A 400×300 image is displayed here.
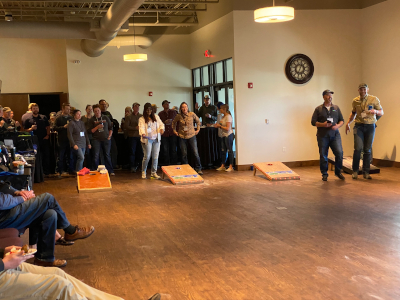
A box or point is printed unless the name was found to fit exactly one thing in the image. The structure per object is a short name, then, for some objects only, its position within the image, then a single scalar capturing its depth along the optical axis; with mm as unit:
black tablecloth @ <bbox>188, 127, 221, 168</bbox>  10414
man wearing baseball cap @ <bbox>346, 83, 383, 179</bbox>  8023
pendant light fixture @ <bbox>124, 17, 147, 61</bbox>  11508
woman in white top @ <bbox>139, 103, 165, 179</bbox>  8781
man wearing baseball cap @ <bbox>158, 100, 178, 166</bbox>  10211
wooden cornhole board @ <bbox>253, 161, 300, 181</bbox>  8400
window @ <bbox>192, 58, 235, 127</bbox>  11099
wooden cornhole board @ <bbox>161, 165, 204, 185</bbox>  8328
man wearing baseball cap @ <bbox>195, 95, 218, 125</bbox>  10795
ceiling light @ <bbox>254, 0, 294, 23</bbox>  6754
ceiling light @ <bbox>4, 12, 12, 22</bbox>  9875
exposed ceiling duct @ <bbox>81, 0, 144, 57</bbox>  7195
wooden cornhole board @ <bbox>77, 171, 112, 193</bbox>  7754
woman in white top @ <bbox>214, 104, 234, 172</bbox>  9539
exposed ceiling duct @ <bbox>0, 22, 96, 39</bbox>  10227
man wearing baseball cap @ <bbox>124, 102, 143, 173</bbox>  10234
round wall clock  10039
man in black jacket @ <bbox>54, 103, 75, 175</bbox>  9438
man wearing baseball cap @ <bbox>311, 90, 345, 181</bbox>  8016
